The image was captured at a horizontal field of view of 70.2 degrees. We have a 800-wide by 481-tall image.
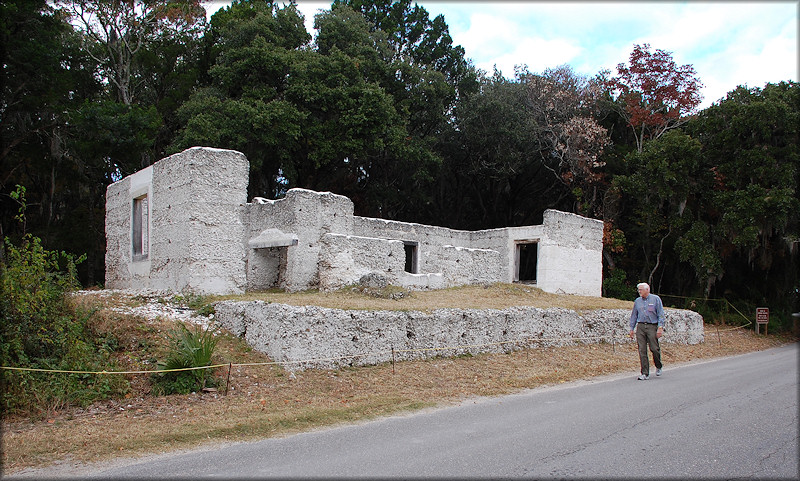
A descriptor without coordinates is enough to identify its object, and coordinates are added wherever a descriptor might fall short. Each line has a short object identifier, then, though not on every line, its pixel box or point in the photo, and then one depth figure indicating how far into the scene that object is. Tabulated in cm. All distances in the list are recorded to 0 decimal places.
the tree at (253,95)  2242
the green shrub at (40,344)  753
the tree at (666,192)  2386
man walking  1036
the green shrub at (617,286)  2603
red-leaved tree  2808
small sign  2108
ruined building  1359
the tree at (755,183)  2161
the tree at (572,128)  2770
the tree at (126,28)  2580
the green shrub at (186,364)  830
